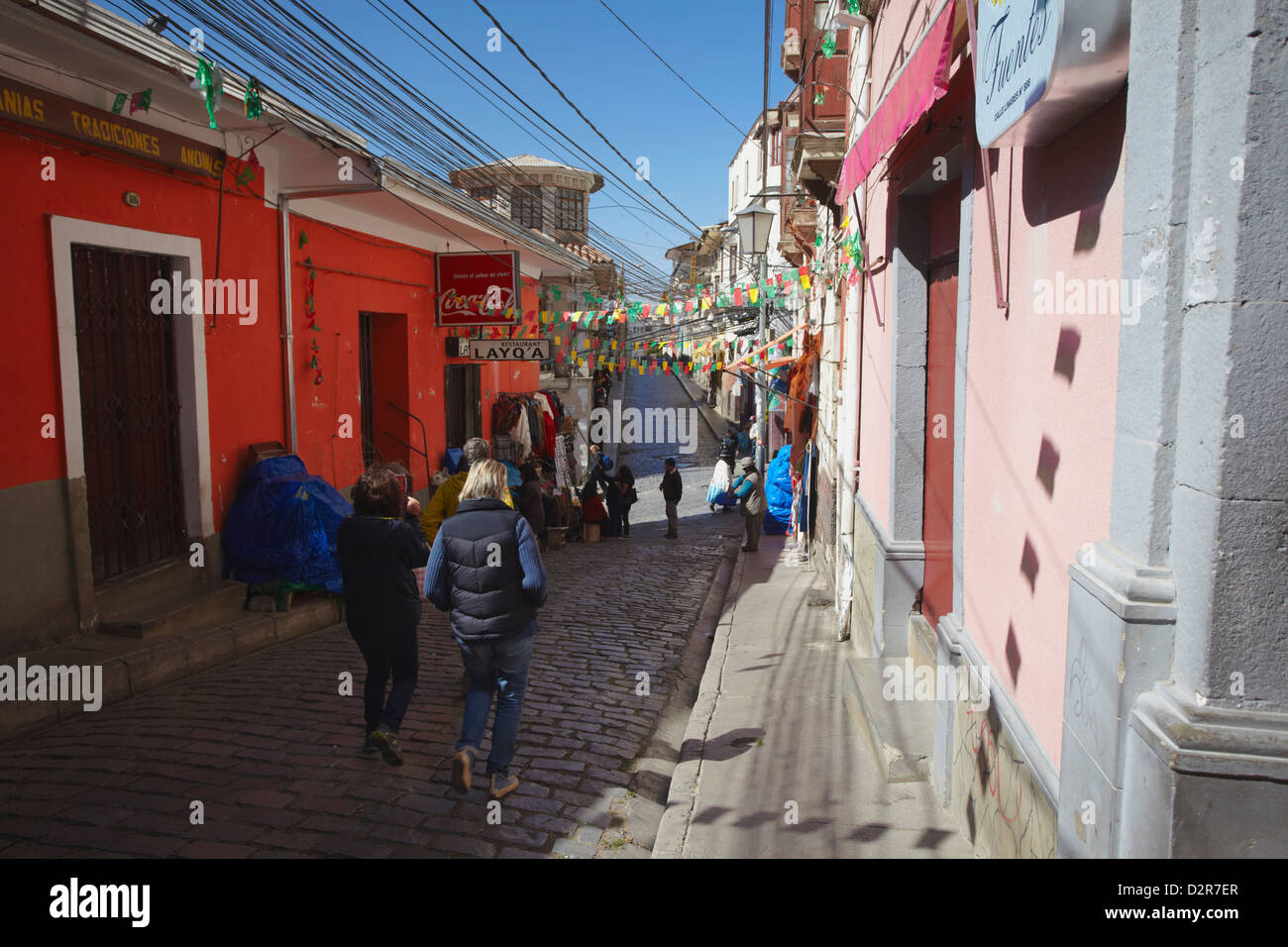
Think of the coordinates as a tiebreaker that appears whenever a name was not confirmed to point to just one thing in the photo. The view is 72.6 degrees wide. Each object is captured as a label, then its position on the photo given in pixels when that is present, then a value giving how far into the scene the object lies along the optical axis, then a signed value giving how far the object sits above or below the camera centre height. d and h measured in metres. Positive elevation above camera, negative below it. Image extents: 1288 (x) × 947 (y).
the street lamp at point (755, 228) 14.07 +2.61
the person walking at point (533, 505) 10.44 -1.38
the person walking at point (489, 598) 4.55 -1.09
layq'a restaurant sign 12.08 +0.57
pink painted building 2.43 -0.16
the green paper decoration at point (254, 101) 6.11 +2.04
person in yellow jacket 6.22 -0.75
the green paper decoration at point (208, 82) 5.56 +1.98
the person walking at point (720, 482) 19.28 -2.03
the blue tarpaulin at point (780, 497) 16.28 -2.00
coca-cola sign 12.45 +1.43
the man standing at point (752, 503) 14.02 -1.81
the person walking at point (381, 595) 4.91 -1.15
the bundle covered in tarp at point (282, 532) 7.68 -1.24
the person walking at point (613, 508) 16.08 -2.16
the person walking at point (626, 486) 16.22 -1.78
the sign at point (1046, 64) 2.60 +1.03
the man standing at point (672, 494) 15.86 -1.88
